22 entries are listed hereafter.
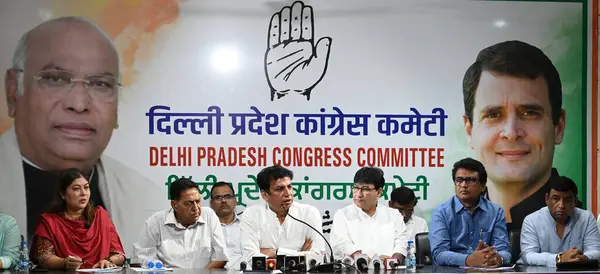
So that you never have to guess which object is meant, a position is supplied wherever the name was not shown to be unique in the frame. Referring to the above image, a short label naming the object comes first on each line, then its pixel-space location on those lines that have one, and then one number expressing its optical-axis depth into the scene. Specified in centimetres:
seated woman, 631
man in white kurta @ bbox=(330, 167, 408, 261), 661
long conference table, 582
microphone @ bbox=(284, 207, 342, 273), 590
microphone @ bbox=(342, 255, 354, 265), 607
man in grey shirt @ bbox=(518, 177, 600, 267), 658
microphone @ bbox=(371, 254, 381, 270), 604
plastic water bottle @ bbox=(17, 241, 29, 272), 620
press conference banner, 707
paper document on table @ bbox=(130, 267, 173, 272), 586
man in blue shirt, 641
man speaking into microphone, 655
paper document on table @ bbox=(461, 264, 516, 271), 599
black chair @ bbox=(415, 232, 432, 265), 662
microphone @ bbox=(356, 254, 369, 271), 599
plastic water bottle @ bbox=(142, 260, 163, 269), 592
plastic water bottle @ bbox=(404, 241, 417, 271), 612
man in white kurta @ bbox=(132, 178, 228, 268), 647
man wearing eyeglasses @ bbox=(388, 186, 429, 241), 724
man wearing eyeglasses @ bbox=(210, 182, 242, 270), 704
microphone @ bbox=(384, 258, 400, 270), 604
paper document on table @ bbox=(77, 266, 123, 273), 580
